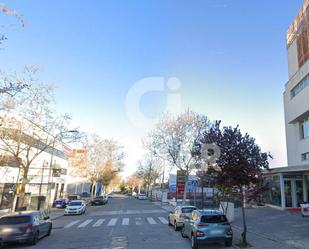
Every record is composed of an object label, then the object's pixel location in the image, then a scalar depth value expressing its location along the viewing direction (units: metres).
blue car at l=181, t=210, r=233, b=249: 12.27
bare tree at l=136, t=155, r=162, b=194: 75.94
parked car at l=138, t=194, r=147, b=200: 77.69
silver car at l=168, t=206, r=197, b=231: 18.00
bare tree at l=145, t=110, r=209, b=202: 37.00
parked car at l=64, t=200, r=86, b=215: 31.56
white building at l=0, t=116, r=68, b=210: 22.63
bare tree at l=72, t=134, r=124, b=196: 56.12
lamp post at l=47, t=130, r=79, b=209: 26.14
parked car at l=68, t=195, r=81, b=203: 51.45
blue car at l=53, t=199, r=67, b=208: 42.39
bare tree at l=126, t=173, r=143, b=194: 128.06
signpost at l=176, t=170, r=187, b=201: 36.76
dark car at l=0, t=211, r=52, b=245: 13.68
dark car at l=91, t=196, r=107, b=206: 50.47
